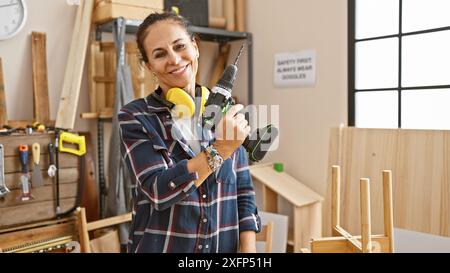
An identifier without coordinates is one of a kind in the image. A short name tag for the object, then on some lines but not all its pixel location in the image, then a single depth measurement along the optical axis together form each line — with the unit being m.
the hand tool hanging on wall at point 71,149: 1.81
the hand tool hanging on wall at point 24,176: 1.69
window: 1.93
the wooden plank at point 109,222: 1.91
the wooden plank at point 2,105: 1.91
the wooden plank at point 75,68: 2.00
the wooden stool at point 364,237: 0.80
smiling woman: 0.86
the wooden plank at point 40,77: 2.04
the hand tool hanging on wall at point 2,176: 1.64
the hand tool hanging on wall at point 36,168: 1.73
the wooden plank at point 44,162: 1.68
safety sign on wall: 2.33
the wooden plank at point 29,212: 1.69
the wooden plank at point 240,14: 2.67
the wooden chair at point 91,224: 1.77
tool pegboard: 1.68
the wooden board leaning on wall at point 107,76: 2.18
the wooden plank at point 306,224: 2.17
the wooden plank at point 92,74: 2.17
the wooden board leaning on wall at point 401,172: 1.44
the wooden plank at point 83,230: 1.76
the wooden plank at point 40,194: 1.69
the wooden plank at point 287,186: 2.20
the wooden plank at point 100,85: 2.20
